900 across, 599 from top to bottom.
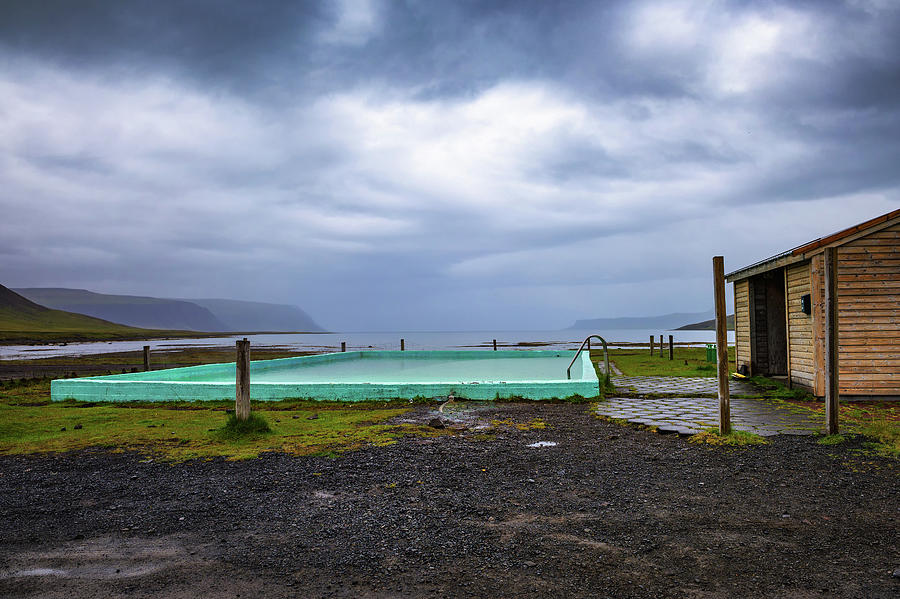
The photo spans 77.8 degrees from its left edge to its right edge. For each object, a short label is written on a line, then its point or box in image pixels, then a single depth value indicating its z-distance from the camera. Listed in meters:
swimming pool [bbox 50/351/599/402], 10.72
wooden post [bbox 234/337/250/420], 7.32
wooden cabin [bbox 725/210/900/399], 9.66
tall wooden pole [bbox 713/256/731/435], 6.43
